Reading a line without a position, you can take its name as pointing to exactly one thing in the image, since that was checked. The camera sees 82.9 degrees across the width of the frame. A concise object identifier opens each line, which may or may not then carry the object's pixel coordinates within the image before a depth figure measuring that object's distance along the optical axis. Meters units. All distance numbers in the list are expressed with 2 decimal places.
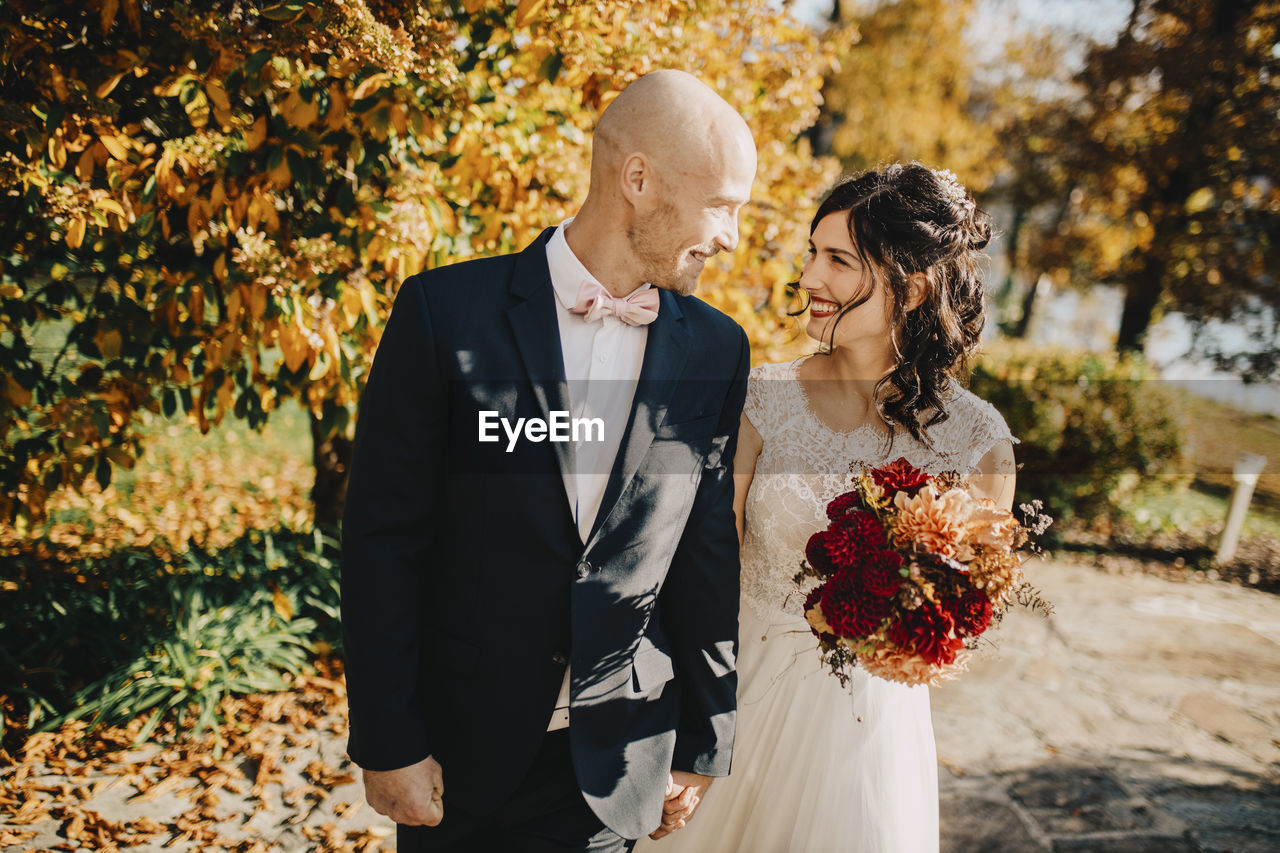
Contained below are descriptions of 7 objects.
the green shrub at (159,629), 3.38
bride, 2.17
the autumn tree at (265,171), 2.39
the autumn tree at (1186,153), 8.42
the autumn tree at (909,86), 12.80
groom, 1.57
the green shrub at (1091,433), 7.54
